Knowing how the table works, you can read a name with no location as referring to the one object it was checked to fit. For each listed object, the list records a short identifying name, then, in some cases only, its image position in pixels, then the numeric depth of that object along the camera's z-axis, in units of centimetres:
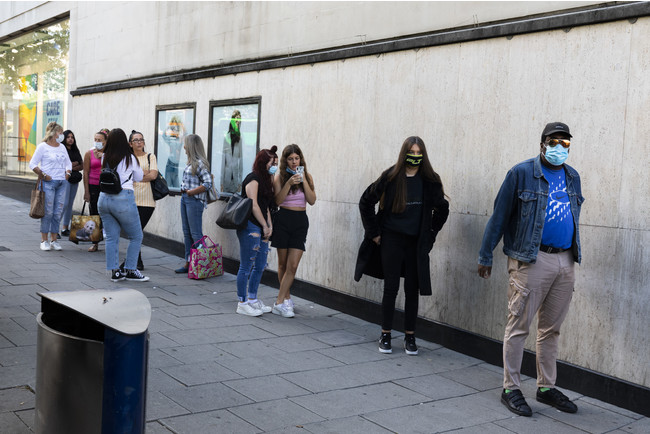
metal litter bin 249
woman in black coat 595
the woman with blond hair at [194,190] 909
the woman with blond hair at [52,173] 1010
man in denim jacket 479
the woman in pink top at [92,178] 1055
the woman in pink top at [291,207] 700
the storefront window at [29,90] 1586
